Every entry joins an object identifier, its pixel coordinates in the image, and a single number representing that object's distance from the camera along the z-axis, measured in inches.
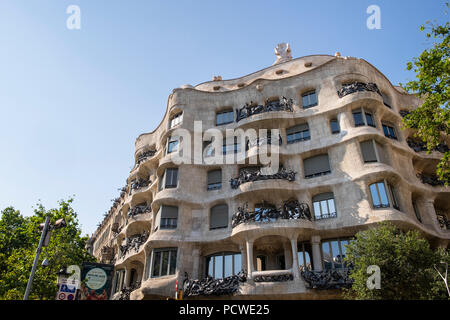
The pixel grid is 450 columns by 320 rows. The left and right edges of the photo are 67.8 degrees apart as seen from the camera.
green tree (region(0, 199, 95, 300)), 832.3
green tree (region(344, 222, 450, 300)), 610.5
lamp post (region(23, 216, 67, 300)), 547.9
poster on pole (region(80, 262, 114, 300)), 591.2
